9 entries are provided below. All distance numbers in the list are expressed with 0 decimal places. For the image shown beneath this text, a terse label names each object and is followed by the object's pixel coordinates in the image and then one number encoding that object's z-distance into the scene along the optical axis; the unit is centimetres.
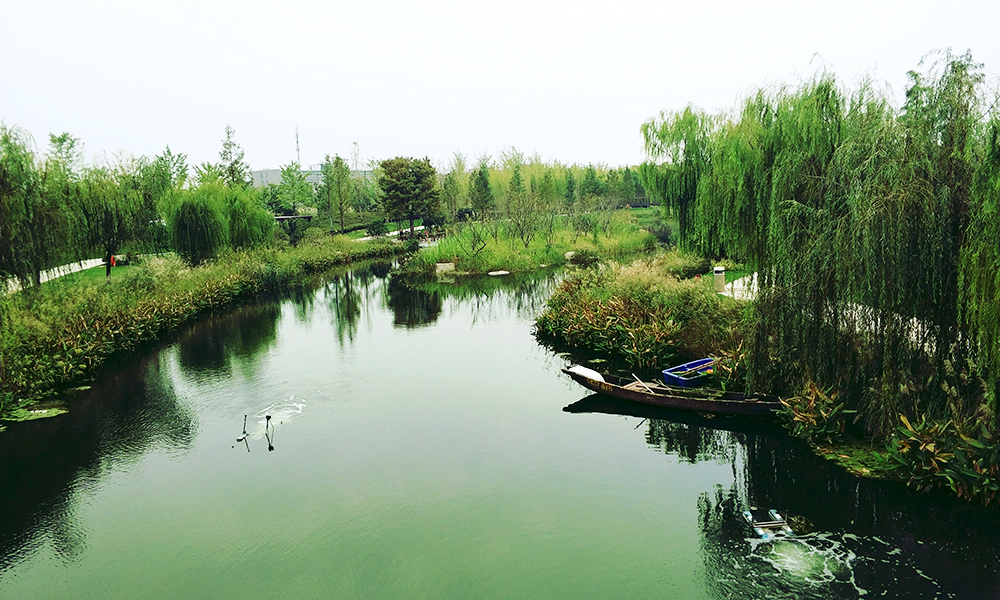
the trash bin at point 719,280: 1656
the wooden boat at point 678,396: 1019
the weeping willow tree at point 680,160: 2138
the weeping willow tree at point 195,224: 2514
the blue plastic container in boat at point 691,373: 1136
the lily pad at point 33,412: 1156
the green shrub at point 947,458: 713
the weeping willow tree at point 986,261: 666
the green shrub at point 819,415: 916
